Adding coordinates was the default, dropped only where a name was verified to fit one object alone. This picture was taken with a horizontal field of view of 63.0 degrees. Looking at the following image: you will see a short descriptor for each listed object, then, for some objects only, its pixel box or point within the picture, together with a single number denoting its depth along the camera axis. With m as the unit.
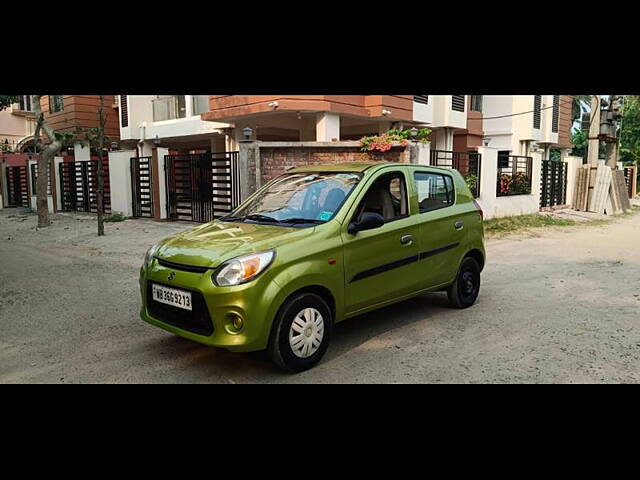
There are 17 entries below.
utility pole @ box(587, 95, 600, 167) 20.55
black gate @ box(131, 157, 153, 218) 15.74
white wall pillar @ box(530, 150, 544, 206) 18.06
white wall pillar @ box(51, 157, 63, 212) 19.47
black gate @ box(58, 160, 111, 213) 18.22
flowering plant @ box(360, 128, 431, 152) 11.36
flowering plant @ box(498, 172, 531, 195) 16.61
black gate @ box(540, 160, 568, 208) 19.44
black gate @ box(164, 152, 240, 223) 12.86
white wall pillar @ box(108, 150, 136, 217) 16.28
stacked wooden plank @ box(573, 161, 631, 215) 20.11
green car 3.98
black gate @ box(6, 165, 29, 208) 22.51
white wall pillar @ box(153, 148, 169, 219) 14.99
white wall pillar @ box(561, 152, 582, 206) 21.06
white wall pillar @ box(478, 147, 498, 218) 15.07
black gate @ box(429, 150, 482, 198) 14.80
